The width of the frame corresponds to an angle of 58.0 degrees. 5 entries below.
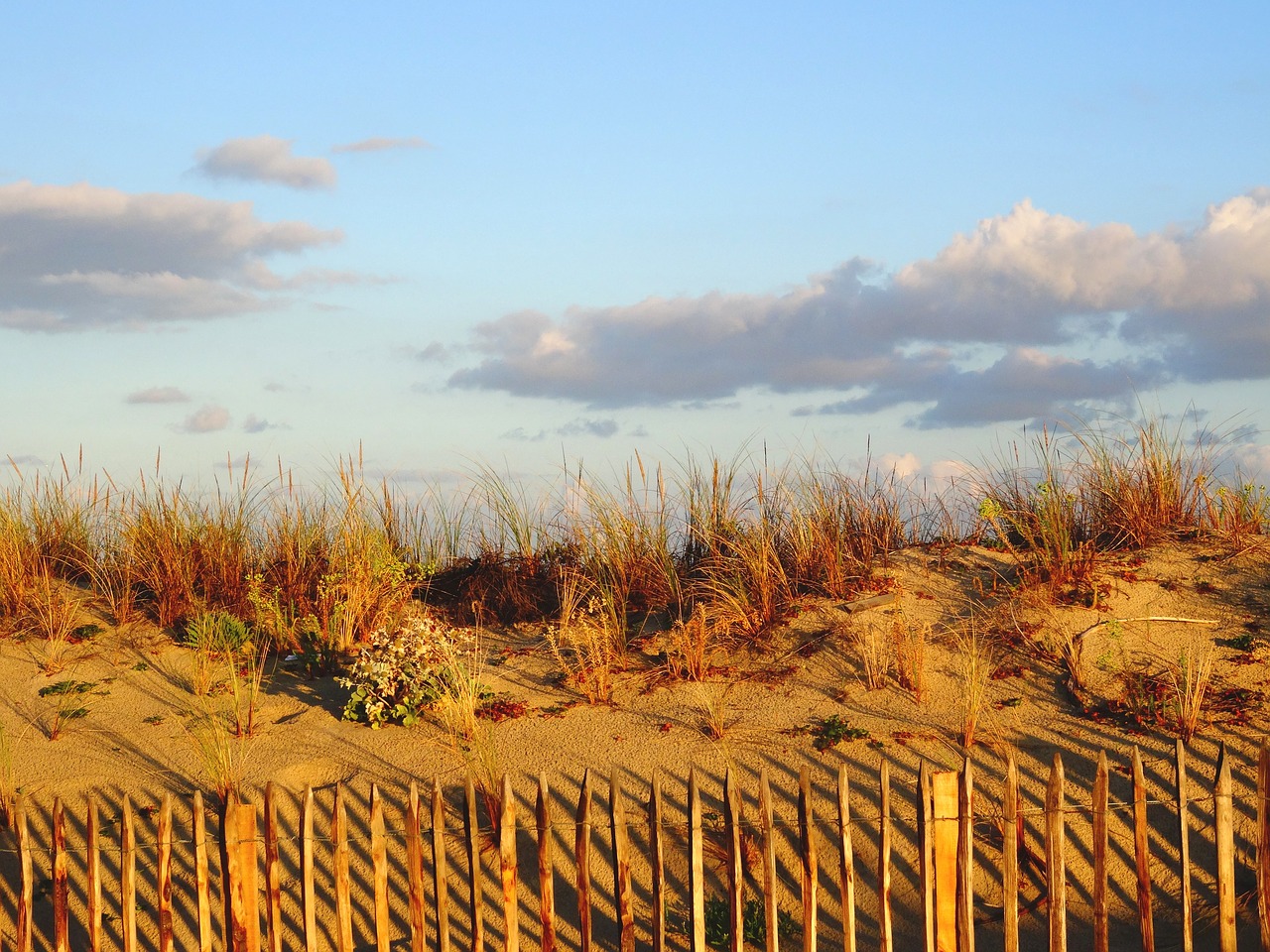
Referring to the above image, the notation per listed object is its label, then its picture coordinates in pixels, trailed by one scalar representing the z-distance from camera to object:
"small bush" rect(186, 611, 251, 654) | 8.16
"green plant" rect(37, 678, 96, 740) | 7.30
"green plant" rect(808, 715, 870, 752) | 6.50
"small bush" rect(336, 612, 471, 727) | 7.06
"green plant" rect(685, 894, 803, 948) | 5.21
